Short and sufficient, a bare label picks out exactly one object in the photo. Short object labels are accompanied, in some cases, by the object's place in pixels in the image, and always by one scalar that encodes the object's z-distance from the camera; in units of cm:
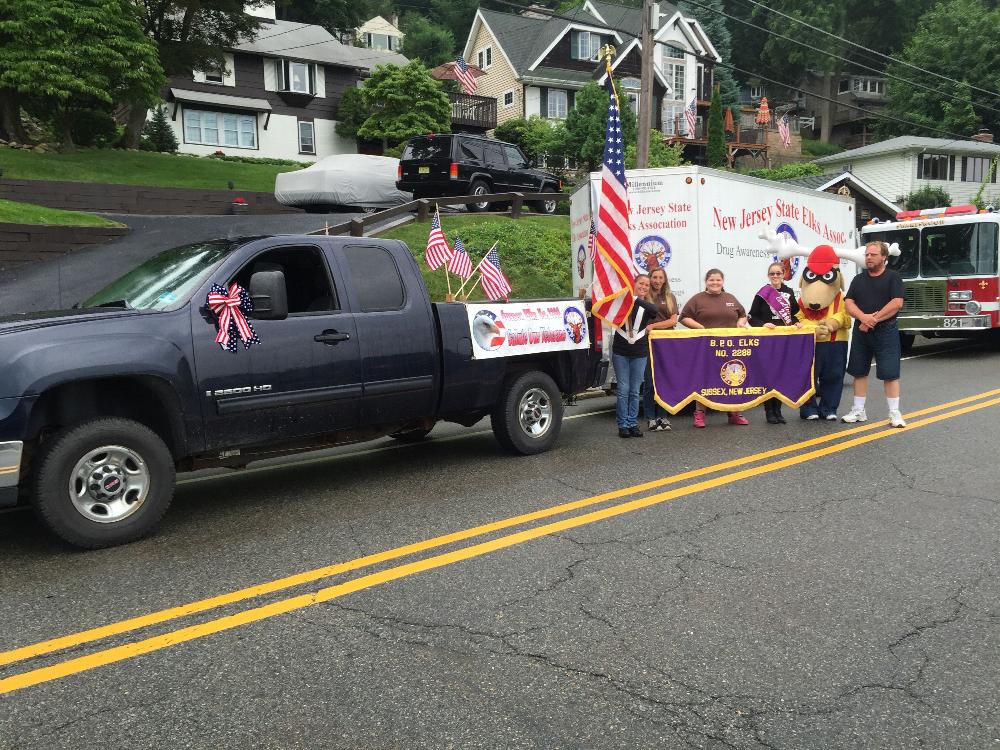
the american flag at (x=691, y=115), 4359
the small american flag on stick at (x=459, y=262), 1385
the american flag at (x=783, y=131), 4294
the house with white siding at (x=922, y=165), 4819
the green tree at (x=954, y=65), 5645
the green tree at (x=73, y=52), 2450
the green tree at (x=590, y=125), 3738
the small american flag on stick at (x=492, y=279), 1223
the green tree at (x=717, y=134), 4903
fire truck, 1502
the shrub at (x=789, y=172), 4467
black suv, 2270
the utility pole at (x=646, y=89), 1662
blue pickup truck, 489
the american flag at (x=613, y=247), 877
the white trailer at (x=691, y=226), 1072
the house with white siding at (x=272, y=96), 3981
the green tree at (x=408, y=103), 3766
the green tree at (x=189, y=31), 2983
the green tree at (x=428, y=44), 6694
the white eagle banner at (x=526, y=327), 717
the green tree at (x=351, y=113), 4253
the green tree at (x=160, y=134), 3531
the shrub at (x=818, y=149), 6694
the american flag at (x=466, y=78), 3216
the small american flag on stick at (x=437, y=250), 1370
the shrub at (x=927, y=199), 4650
